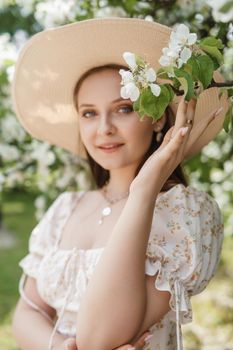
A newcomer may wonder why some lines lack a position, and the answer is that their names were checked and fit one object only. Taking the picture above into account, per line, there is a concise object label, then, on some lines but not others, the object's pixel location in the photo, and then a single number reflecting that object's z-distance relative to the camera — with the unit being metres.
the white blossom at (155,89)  1.09
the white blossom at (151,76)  1.10
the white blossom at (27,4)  2.08
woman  1.26
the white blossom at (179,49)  1.09
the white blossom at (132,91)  1.10
